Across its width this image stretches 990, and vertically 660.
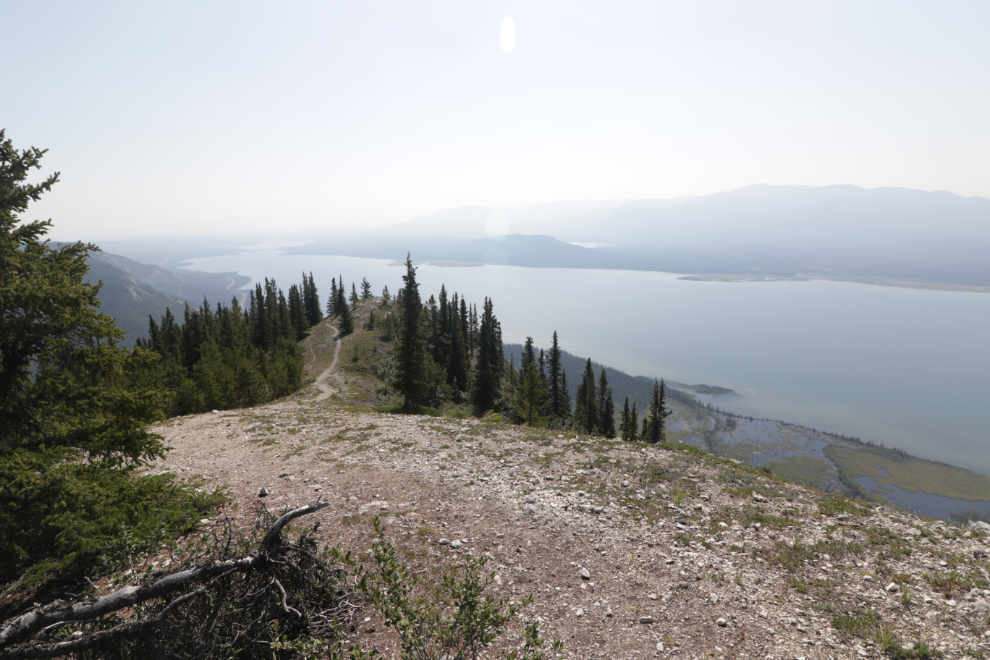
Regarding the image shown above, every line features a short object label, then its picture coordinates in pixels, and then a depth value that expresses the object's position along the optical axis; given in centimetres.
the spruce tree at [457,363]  6450
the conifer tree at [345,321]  9062
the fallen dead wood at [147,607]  417
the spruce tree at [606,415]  6338
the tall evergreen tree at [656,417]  5340
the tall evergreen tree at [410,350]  3478
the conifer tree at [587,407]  6281
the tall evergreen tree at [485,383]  5259
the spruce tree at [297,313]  9881
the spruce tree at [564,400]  6912
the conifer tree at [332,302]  12689
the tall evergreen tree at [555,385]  6694
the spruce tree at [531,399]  4566
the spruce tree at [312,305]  11500
